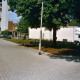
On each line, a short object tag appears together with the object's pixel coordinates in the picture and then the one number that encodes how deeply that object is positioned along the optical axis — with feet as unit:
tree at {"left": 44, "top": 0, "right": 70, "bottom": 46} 34.02
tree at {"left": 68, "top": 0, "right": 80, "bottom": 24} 23.06
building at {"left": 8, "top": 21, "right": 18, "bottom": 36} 175.09
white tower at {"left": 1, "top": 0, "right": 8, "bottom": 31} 148.75
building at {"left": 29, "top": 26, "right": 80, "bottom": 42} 65.37
